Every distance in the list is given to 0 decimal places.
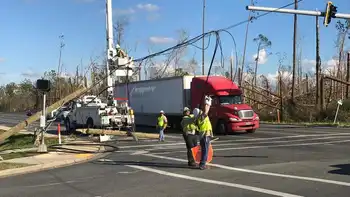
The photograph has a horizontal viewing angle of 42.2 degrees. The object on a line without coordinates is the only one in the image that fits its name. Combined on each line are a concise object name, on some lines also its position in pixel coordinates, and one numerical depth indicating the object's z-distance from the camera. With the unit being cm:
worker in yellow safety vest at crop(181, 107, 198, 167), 1313
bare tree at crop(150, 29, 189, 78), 6495
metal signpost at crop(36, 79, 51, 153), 1842
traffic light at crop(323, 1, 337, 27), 2469
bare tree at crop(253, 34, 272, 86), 6722
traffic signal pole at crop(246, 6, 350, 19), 2390
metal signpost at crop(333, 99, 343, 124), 3294
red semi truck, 2570
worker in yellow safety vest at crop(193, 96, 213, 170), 1262
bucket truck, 2730
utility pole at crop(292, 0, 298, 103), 4225
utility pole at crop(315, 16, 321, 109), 3888
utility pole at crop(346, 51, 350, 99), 3826
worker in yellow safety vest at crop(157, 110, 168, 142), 2258
